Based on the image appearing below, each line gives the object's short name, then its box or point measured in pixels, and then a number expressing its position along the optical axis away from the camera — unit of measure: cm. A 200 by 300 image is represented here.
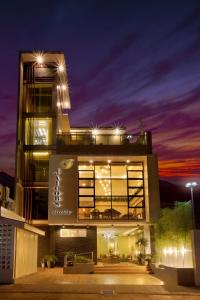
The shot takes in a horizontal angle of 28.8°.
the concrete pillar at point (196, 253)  1573
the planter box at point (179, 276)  1586
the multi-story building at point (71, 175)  2583
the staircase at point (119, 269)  2264
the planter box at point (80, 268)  2153
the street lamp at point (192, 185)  1662
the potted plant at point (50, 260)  2582
